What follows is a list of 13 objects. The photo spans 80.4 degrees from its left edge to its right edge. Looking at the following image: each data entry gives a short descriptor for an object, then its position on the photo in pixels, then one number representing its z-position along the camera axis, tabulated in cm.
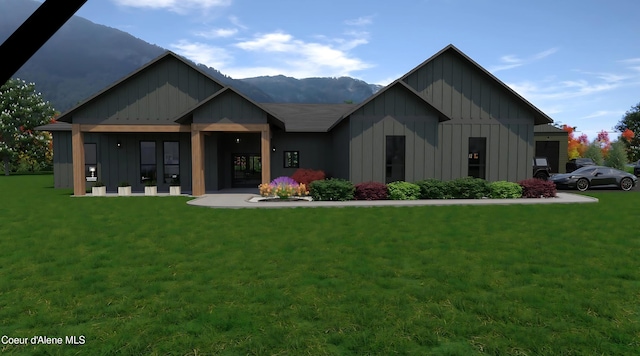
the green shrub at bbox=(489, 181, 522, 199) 1739
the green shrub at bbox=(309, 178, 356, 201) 1639
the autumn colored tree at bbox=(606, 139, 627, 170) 4484
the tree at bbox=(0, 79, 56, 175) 4241
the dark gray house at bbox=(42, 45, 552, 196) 1831
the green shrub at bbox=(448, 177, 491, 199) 1725
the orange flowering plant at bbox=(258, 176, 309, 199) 1650
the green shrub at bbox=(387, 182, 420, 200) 1695
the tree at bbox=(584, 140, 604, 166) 4983
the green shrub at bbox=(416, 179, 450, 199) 1716
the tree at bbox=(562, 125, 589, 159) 6355
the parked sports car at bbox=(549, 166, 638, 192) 2178
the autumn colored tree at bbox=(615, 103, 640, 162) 6712
